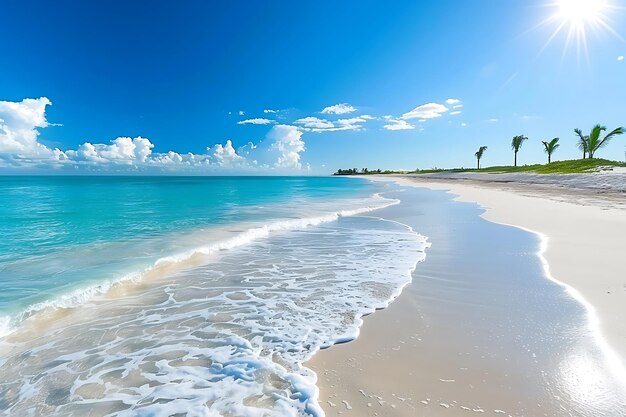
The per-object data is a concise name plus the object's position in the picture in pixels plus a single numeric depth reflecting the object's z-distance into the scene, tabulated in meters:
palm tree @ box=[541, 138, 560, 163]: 65.88
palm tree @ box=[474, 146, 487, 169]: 93.19
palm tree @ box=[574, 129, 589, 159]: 58.55
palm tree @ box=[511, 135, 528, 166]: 75.25
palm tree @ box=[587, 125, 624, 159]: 51.66
